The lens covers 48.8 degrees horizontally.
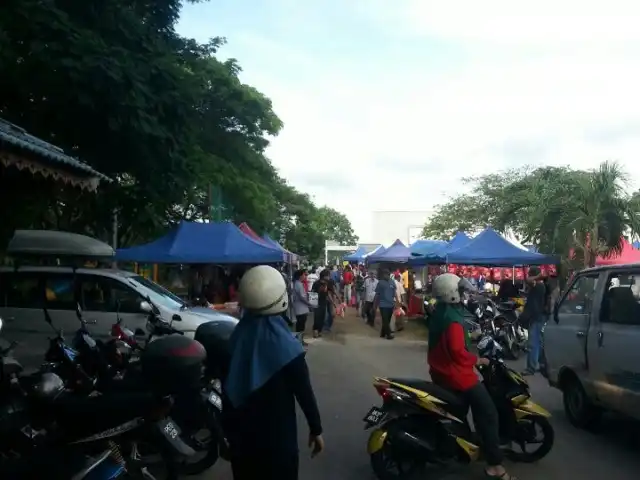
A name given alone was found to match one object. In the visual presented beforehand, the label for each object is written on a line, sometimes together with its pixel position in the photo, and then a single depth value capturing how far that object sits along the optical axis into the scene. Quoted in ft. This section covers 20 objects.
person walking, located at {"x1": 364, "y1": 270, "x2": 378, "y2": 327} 67.21
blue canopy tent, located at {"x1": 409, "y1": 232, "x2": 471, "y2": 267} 64.59
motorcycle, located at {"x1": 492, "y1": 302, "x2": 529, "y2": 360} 43.01
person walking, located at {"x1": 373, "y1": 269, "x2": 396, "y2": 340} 54.49
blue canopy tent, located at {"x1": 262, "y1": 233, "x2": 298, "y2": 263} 55.78
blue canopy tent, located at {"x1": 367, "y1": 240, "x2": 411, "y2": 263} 83.48
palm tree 53.98
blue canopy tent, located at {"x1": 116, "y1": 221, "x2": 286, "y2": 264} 44.88
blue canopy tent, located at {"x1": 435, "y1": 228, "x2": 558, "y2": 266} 51.60
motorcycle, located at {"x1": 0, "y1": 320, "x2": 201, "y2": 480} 13.48
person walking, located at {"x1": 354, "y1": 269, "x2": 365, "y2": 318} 76.66
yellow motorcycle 17.93
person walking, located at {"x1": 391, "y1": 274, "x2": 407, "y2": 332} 60.44
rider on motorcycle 17.63
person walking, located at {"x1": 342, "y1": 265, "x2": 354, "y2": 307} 99.14
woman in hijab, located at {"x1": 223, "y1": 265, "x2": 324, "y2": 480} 11.44
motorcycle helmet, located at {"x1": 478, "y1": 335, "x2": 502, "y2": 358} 20.35
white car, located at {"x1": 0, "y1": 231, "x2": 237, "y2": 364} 33.76
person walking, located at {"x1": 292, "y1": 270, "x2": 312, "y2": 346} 53.36
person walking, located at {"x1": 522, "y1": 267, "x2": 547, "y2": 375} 37.47
